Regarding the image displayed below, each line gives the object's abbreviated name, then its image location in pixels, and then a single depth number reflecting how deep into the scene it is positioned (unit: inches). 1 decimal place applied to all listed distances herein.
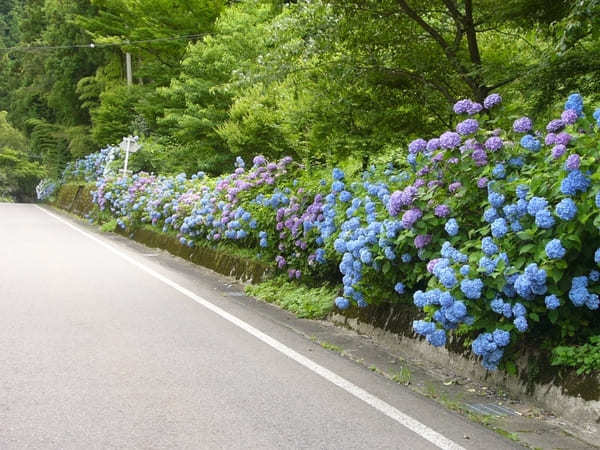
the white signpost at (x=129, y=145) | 955.1
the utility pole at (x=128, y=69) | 1414.7
